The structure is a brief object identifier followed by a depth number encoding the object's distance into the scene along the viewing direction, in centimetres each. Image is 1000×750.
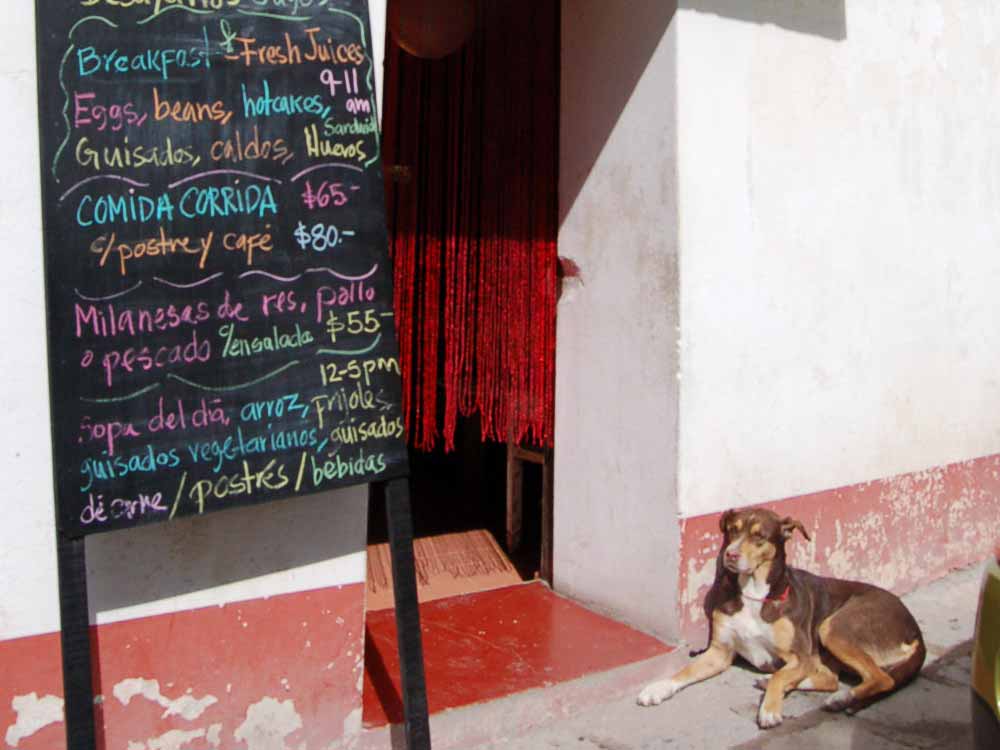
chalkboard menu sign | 267
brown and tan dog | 389
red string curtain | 430
